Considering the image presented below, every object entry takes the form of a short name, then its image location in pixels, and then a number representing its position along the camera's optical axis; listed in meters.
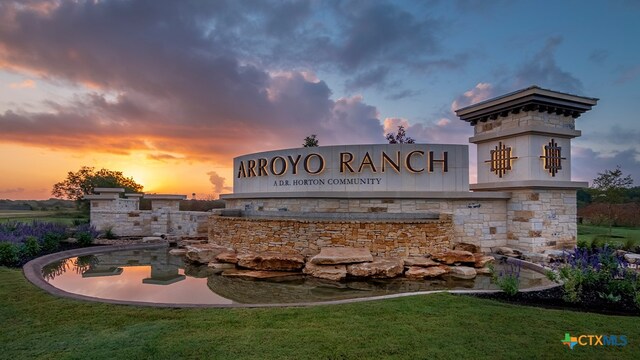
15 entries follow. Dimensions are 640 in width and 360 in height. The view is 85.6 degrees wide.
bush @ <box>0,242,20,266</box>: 10.01
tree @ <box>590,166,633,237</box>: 17.27
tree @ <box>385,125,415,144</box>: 25.61
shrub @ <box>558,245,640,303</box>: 6.51
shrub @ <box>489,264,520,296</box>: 6.81
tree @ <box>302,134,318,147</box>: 24.44
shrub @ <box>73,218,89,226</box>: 17.86
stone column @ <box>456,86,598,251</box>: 12.20
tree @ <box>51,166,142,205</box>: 31.52
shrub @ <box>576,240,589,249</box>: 12.45
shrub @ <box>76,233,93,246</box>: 14.07
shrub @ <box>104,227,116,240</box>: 16.22
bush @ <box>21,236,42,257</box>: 11.16
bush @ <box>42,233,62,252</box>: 12.52
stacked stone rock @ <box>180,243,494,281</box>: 9.41
